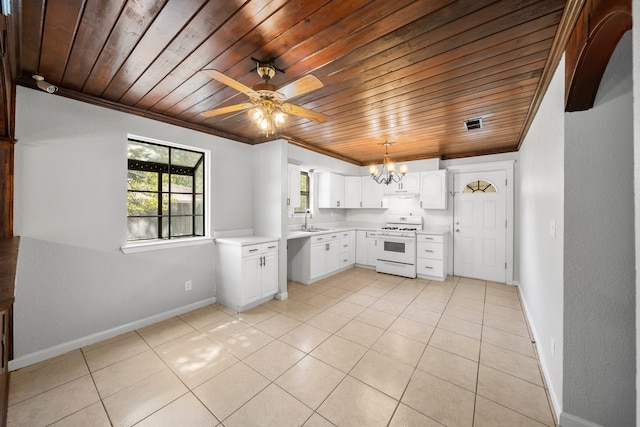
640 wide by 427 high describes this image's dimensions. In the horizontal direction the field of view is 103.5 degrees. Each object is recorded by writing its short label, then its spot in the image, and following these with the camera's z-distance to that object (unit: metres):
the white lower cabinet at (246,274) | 3.29
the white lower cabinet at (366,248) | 5.52
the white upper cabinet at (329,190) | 5.49
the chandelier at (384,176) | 5.36
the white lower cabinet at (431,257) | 4.63
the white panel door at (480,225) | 4.56
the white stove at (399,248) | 4.84
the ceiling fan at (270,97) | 1.62
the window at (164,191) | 3.03
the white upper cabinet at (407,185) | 5.17
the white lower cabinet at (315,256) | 4.53
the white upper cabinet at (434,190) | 4.86
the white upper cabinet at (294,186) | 4.34
